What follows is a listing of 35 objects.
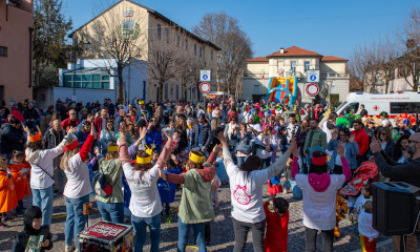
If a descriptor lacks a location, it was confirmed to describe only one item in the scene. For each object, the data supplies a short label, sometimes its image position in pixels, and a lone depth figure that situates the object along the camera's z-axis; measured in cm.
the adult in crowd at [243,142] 678
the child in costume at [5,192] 544
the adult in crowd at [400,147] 613
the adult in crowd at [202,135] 862
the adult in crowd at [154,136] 815
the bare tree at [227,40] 4693
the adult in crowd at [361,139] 722
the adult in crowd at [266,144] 776
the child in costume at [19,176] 587
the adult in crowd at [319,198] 376
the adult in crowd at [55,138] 762
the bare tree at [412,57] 2039
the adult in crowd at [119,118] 931
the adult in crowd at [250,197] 378
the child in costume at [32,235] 348
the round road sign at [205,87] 1292
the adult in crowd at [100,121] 910
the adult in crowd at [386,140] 656
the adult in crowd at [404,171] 340
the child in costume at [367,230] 439
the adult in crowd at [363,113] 1424
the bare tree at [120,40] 2309
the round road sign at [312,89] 1130
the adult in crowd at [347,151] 653
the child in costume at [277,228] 406
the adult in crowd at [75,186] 456
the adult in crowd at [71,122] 908
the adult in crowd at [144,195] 389
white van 1669
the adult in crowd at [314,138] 740
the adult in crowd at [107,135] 844
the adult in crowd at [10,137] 776
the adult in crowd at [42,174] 482
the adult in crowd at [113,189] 441
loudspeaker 283
